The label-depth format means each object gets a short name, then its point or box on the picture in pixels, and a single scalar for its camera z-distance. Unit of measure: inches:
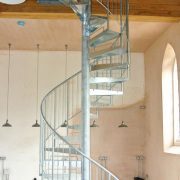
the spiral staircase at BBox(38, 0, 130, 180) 187.9
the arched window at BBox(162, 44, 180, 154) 266.2
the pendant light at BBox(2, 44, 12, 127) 291.0
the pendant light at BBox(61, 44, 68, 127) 284.2
